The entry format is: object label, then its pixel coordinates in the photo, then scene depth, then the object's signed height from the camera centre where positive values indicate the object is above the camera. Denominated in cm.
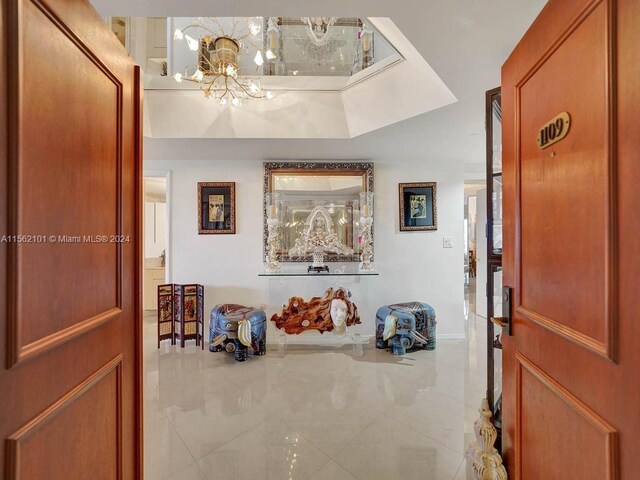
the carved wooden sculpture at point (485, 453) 113 -98
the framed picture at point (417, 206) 341 +44
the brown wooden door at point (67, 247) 59 -2
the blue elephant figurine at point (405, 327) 291 -98
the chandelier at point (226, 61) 228 +164
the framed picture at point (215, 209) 337 +40
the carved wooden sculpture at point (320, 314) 287 -83
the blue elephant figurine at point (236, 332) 275 -97
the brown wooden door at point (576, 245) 58 -2
